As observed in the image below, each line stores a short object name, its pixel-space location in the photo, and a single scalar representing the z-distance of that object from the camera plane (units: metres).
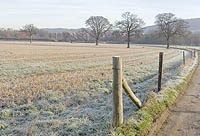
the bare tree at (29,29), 77.19
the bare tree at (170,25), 51.47
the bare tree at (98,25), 64.69
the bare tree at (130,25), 55.38
